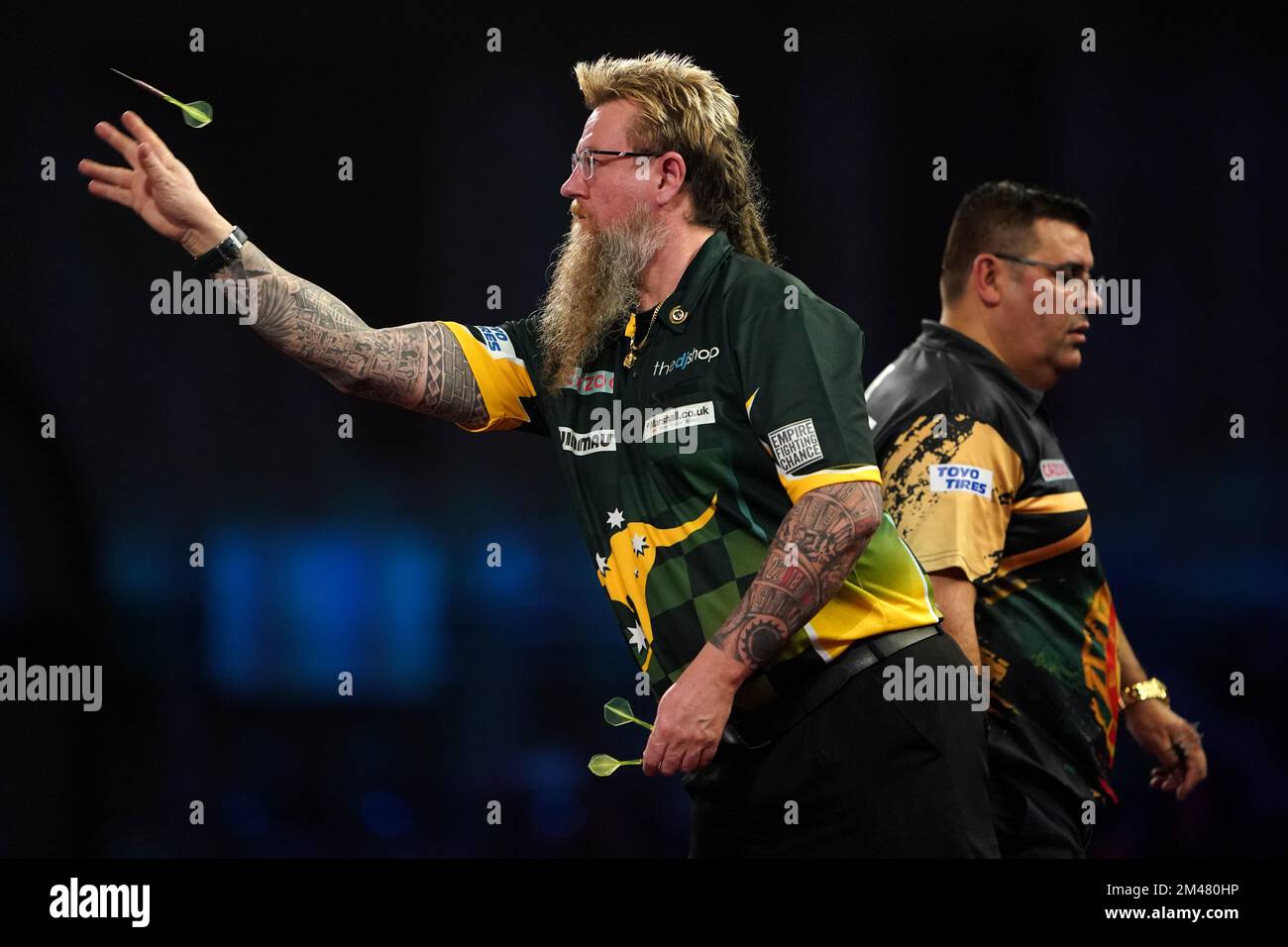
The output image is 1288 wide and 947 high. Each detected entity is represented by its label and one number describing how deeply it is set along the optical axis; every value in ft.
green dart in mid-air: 7.81
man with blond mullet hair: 6.99
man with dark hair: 9.16
